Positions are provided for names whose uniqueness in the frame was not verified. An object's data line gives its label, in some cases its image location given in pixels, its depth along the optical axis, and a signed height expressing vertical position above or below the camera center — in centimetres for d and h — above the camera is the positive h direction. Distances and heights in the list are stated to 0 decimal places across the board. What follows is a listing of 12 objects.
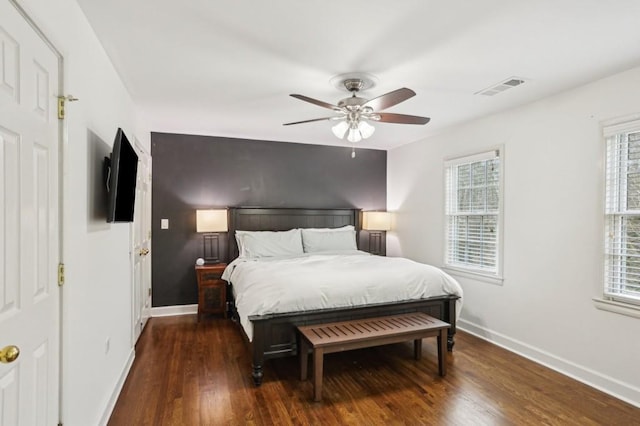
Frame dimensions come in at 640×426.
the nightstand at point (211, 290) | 449 -107
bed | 287 -88
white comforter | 295 -70
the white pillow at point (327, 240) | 489 -44
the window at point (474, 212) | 388 -2
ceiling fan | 282 +81
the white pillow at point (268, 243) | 452 -46
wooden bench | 261 -101
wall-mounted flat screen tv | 208 +18
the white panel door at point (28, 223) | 115 -6
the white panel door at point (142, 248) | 364 -46
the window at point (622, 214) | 265 -2
